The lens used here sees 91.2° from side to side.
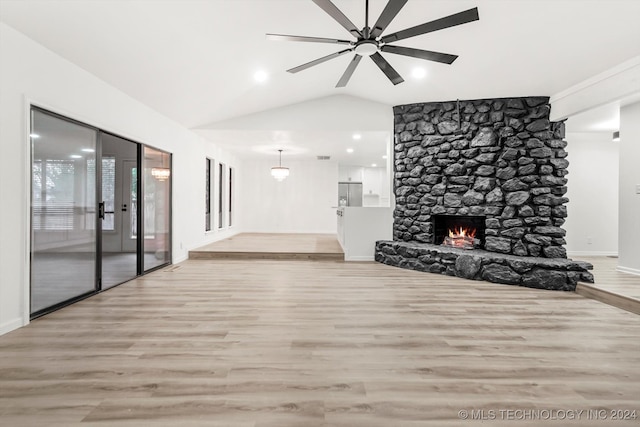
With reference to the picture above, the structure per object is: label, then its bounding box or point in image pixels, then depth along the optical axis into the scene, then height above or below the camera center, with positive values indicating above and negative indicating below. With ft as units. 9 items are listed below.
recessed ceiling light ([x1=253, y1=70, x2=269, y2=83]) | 15.35 +6.77
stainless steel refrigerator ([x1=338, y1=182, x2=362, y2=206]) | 38.65 +2.43
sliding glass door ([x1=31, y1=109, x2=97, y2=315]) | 10.30 -0.05
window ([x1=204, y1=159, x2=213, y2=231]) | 26.11 +1.22
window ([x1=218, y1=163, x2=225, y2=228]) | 29.12 +1.48
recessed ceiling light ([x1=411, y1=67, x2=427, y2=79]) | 15.12 +6.87
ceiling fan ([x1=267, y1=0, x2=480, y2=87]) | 7.68 +4.88
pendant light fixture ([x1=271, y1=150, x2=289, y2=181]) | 30.01 +3.78
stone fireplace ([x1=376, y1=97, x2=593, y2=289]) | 16.05 +1.63
